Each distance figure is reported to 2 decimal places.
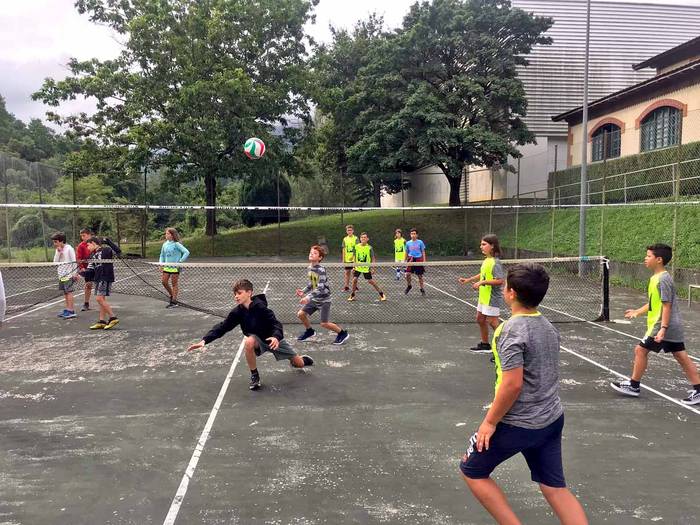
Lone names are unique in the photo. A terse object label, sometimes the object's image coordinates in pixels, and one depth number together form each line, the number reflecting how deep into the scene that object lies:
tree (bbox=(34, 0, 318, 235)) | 25.81
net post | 9.80
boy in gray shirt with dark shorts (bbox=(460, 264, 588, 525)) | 2.68
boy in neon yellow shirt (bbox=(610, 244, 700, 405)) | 5.43
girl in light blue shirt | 11.70
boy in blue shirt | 13.70
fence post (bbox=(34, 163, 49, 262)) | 19.45
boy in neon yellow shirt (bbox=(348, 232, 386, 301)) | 12.90
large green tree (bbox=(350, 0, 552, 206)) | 25.89
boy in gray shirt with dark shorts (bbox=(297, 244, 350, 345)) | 8.06
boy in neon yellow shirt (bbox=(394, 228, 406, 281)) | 14.30
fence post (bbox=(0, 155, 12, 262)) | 17.77
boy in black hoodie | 6.00
